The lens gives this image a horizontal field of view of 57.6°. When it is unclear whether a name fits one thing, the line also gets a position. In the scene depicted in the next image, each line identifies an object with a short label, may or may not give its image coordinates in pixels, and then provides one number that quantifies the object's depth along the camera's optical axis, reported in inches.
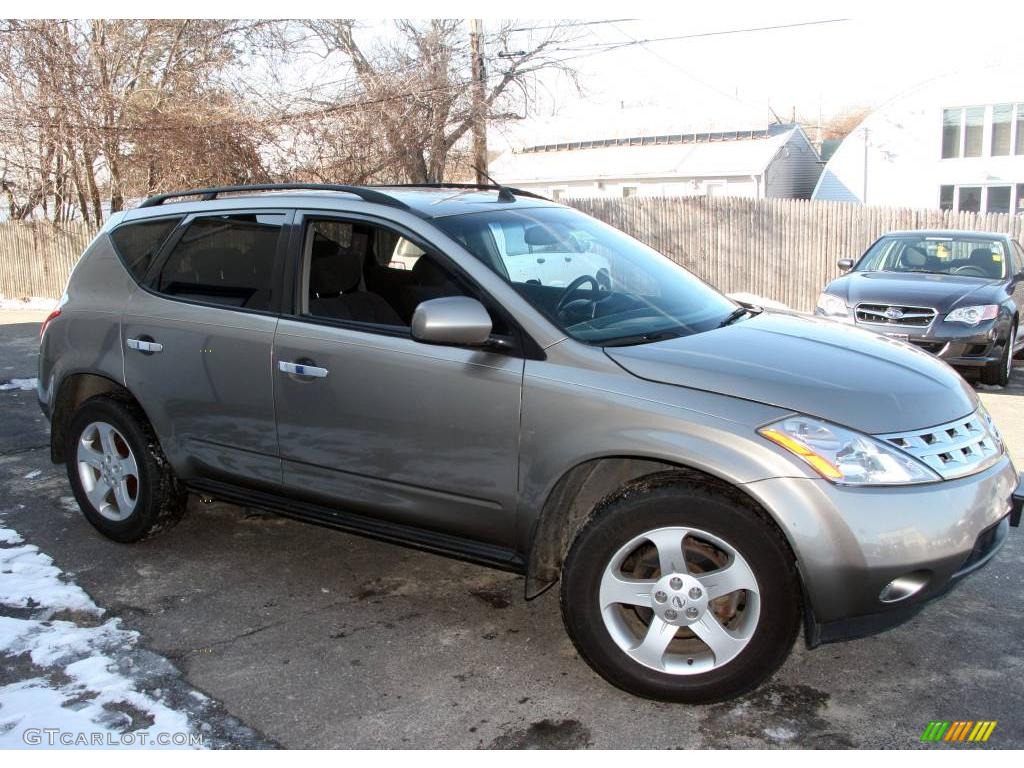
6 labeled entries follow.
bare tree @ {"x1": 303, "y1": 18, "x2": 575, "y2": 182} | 735.1
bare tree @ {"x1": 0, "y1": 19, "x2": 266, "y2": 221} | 699.4
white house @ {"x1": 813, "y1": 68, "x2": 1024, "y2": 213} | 1074.1
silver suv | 120.5
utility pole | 748.0
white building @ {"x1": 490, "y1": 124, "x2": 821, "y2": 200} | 1272.1
